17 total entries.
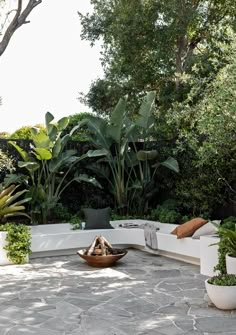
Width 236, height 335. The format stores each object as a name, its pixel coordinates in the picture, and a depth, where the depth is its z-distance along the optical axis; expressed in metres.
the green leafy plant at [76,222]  9.25
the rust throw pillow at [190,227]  7.41
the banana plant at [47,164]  9.34
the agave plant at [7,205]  8.49
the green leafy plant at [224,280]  4.79
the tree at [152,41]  11.96
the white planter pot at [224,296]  4.76
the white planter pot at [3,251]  7.73
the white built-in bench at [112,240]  7.59
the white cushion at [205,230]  6.98
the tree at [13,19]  11.04
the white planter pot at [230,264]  5.25
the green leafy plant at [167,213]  9.53
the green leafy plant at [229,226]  6.17
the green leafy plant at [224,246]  5.41
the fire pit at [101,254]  7.16
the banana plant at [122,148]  10.13
